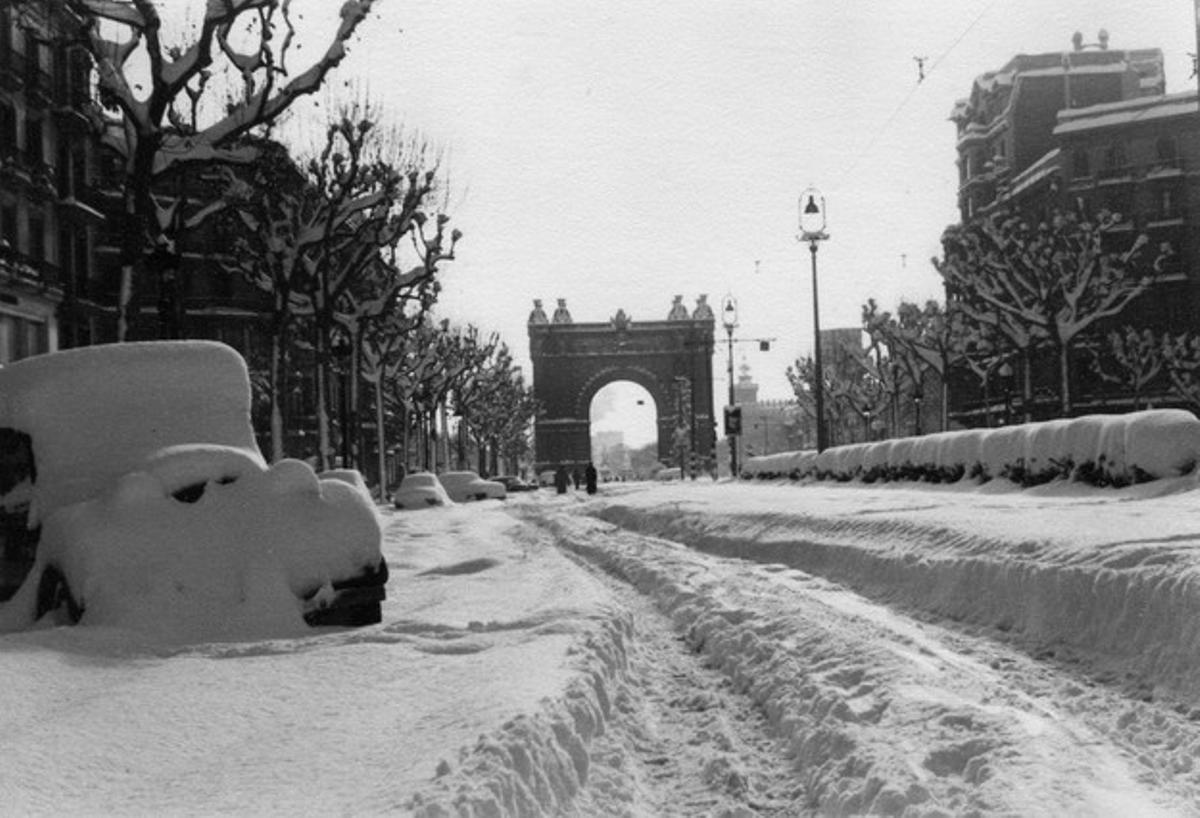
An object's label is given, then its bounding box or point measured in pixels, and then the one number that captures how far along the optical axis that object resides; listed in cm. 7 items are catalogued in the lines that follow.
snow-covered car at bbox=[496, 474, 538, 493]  7812
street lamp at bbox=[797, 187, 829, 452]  3431
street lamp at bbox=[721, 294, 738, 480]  5225
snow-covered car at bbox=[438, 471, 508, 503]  5100
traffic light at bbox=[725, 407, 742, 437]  4219
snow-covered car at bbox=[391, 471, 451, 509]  3859
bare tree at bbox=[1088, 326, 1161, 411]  5966
